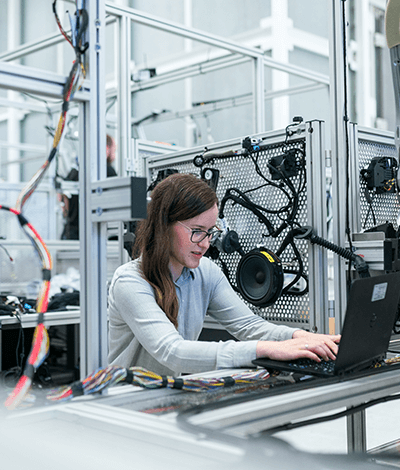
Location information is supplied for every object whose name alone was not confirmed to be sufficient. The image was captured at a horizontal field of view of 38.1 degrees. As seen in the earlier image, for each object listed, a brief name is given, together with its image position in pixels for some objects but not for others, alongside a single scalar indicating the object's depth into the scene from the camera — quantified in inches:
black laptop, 37.7
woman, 44.4
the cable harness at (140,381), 32.8
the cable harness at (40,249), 31.2
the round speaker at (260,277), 66.5
